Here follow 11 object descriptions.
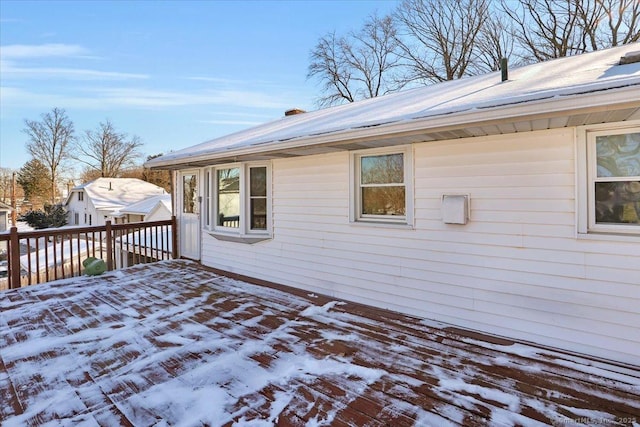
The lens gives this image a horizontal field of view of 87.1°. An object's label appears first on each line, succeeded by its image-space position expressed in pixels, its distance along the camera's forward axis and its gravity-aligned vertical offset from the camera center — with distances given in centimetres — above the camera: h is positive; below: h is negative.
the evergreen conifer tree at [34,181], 3156 +270
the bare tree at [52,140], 3144 +666
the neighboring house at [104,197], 2578 +98
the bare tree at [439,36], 1509 +801
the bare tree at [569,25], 1193 +684
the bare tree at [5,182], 3406 +280
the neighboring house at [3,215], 2146 -32
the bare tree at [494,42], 1439 +707
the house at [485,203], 275 +3
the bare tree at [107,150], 3456 +624
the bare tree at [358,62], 1755 +789
